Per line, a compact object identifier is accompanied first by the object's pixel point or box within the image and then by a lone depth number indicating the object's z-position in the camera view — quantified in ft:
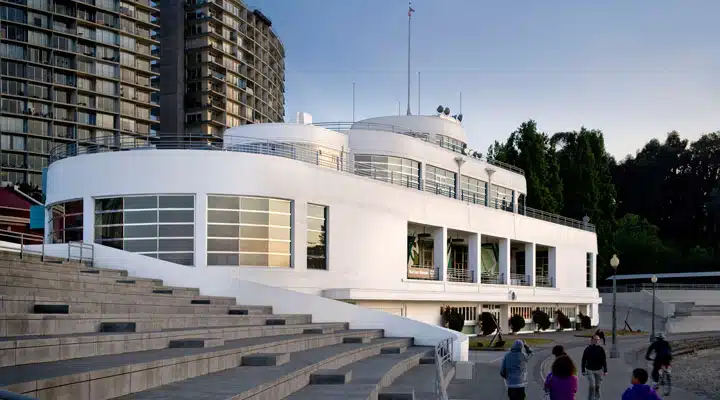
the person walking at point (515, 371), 50.11
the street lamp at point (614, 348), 121.50
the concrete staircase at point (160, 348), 34.58
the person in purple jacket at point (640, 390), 39.06
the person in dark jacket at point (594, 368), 61.31
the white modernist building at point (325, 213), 103.55
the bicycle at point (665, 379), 76.07
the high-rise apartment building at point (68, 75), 284.00
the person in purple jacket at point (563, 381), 45.42
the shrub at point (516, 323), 162.12
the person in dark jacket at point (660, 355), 74.79
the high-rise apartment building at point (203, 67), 343.05
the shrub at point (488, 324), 145.28
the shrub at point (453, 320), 137.59
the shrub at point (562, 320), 185.26
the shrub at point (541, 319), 174.40
